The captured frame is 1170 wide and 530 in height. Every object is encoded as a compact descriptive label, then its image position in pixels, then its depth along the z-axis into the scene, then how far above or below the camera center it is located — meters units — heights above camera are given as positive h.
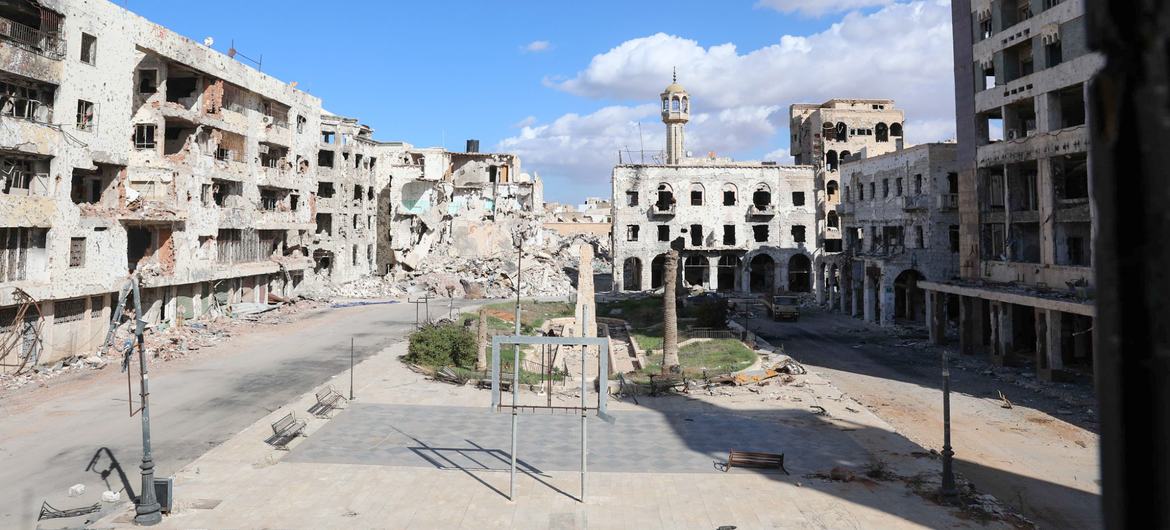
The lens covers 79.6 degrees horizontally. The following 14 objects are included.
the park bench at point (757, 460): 15.87 -3.93
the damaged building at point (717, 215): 61.62 +6.26
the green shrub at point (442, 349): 29.02 -2.58
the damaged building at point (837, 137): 63.12 +14.67
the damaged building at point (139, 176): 26.64 +5.58
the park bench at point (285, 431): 17.47 -3.68
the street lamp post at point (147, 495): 12.33 -3.64
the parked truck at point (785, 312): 46.38 -1.67
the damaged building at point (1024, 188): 27.97 +4.57
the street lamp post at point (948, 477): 13.98 -3.82
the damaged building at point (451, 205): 66.69 +8.52
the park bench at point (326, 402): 20.67 -3.49
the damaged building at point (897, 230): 41.19 +3.63
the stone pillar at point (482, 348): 27.72 -2.46
